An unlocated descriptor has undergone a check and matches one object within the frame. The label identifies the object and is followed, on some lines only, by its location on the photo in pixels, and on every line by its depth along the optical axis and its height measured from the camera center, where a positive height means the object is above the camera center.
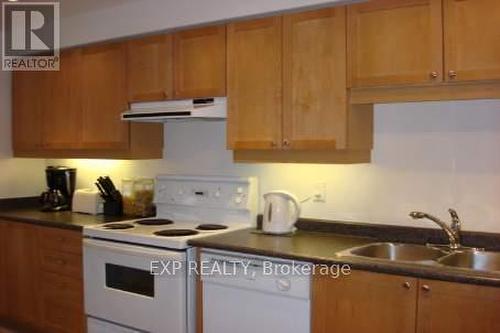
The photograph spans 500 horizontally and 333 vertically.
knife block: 3.82 -0.37
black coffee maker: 4.07 -0.21
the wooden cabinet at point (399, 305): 1.96 -0.60
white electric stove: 2.78 -0.52
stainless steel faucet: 2.48 -0.33
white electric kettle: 2.93 -0.31
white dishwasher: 2.40 -0.67
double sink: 2.38 -0.47
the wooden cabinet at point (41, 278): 3.36 -0.83
